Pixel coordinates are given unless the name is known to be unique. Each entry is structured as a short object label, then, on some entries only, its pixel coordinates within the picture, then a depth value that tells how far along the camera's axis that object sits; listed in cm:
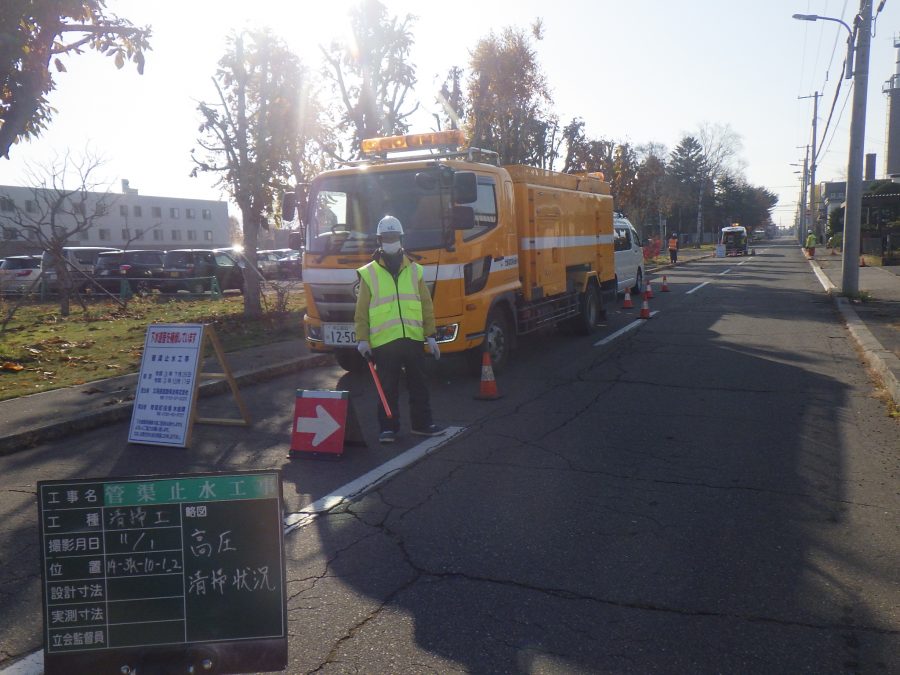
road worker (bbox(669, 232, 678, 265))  4406
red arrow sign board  665
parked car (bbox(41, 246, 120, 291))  2212
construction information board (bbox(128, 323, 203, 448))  715
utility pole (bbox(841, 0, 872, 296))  1908
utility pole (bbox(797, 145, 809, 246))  7831
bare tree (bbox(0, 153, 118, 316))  1628
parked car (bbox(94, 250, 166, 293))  2612
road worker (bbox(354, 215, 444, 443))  704
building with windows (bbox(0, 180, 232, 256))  7294
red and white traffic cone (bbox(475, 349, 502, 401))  895
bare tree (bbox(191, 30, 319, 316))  1742
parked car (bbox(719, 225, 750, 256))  5872
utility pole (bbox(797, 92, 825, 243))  5806
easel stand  741
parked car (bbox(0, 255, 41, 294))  2720
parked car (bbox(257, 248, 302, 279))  3512
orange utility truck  920
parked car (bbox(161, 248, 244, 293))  2595
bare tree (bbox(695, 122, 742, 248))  9375
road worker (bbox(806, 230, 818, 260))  4720
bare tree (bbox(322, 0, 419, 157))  2292
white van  1916
